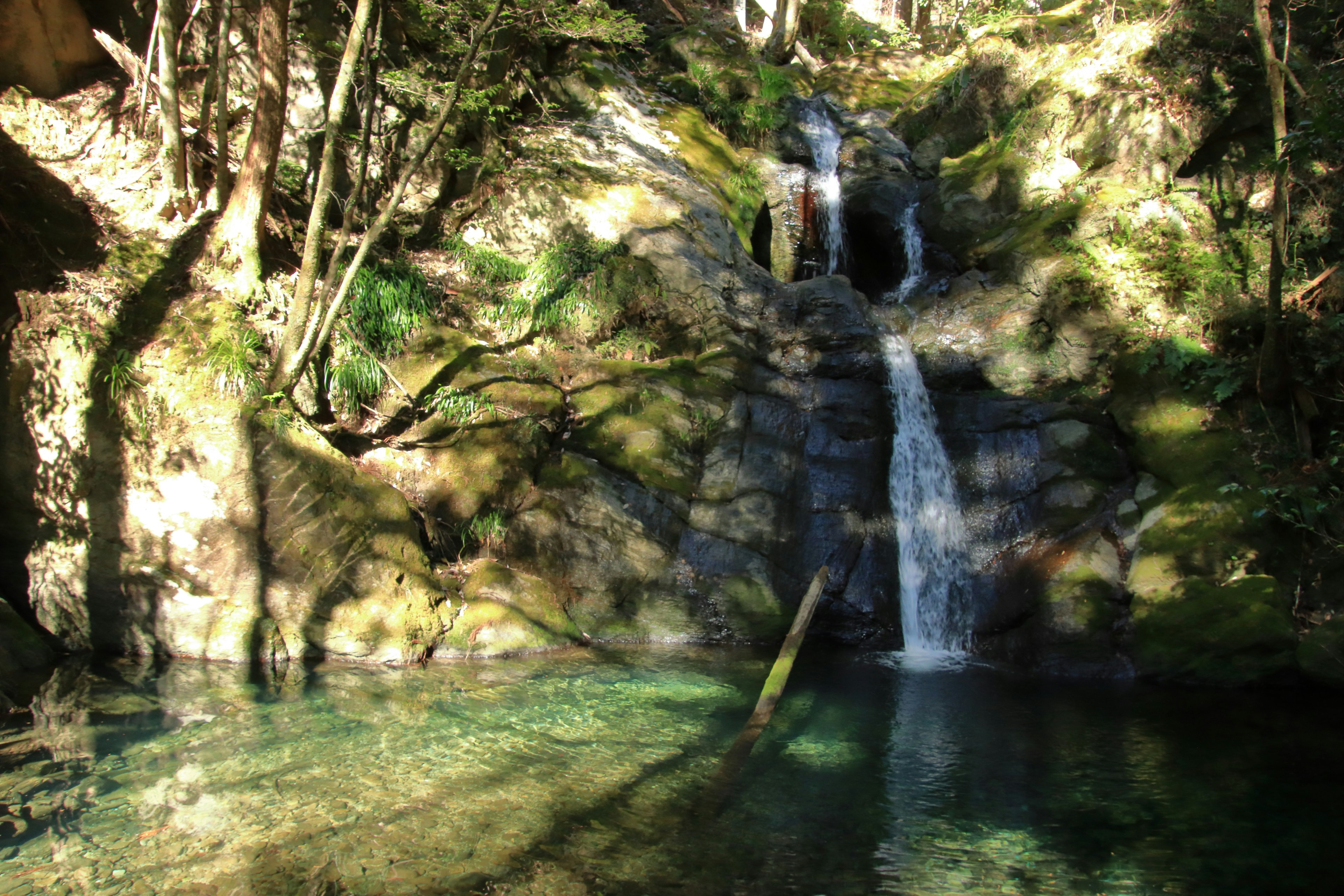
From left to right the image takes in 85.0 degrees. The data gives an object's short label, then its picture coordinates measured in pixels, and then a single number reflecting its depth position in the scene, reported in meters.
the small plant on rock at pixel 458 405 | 8.49
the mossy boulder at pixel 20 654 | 5.60
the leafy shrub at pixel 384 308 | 8.74
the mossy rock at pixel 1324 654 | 6.40
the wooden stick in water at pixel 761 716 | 4.74
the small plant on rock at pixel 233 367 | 6.90
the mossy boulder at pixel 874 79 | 17.16
